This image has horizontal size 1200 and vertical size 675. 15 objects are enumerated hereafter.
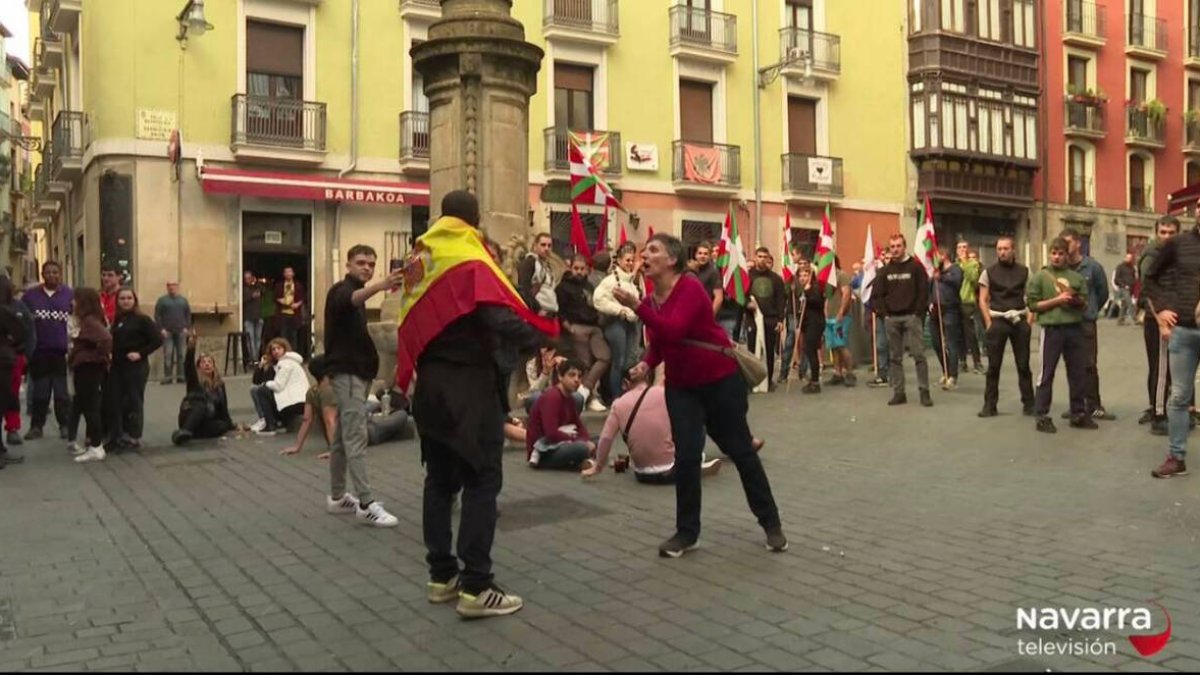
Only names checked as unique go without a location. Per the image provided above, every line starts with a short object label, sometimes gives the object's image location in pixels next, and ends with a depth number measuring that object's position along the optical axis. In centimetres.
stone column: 1202
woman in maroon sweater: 602
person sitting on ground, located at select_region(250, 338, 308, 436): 1195
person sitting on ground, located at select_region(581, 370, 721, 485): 823
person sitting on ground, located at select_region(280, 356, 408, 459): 852
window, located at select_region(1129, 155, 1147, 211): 4109
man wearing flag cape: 507
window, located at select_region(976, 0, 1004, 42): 3591
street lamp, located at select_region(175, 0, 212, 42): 2325
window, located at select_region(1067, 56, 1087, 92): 3910
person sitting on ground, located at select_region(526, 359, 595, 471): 893
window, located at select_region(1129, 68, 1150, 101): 4125
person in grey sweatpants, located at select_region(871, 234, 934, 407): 1254
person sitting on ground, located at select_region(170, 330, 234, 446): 1170
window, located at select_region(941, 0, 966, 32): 3516
